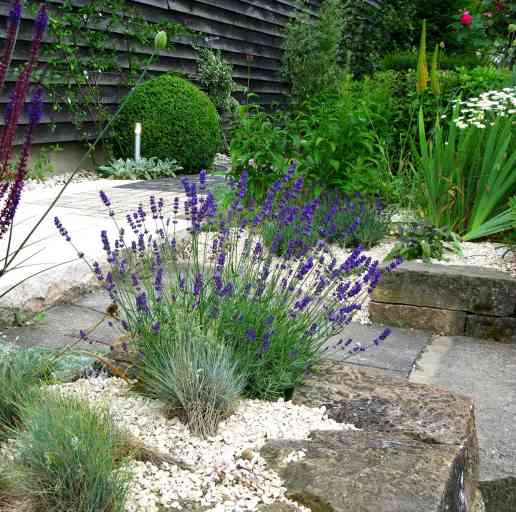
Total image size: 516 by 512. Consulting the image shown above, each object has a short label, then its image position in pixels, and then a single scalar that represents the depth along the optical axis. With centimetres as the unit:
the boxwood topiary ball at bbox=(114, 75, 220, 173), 834
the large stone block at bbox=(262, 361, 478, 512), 159
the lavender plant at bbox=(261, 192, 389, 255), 416
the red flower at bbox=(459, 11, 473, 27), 1127
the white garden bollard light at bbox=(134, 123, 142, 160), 797
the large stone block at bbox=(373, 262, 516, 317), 339
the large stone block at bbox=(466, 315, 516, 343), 341
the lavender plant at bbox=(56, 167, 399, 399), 215
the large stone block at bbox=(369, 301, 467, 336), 349
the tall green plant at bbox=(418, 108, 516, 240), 436
